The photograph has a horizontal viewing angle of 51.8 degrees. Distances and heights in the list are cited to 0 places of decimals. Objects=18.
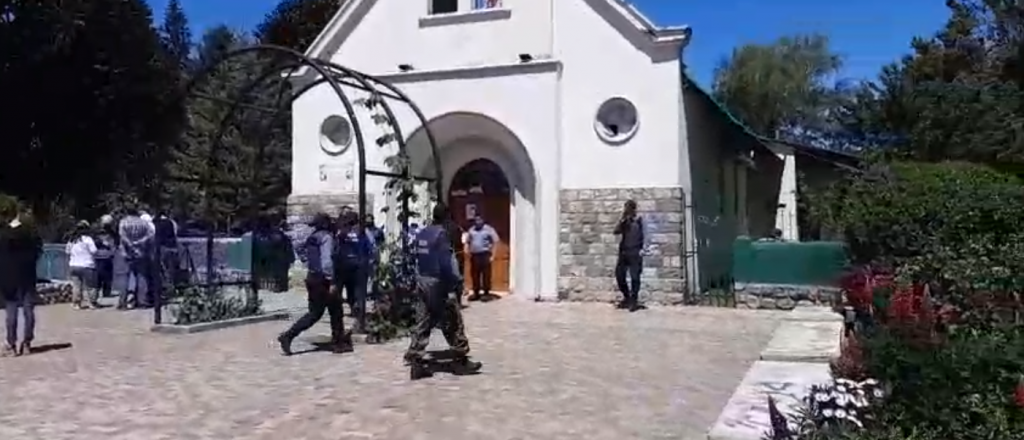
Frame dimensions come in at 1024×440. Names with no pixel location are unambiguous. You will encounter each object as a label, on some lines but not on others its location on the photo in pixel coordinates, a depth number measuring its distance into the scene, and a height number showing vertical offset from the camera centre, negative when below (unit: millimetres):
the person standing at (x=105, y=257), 19844 +221
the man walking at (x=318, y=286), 12102 -218
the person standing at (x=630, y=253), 18062 +202
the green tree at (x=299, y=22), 37844 +8983
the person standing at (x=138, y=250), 18438 +323
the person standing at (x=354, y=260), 13029 +86
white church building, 19062 +2591
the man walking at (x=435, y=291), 10414 -251
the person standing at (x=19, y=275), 12117 -64
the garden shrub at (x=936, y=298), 5477 -273
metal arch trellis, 14055 +2318
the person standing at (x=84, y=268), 19344 +17
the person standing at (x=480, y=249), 19703 +314
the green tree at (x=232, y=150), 16562 +3235
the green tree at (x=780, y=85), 43219 +7426
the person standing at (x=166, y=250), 16828 +329
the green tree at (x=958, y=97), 21250 +3659
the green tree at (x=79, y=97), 22500 +3849
